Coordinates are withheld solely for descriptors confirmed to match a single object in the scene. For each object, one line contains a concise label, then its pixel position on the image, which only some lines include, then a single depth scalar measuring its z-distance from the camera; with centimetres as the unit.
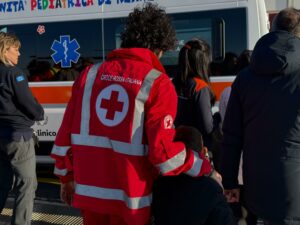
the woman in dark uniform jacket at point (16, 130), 344
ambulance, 528
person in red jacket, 198
